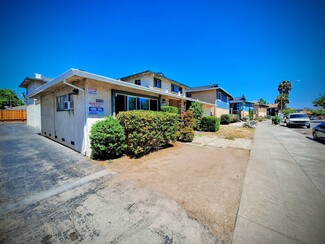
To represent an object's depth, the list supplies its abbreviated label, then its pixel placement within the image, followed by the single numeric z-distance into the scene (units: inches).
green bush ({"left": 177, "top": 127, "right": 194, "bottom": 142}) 347.7
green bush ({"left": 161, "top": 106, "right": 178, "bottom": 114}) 415.0
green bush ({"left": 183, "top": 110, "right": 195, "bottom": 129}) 350.3
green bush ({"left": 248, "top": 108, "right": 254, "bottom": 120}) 1466.8
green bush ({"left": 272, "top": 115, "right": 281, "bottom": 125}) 939.3
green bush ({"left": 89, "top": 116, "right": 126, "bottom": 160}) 202.7
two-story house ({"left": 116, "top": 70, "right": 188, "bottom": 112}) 456.7
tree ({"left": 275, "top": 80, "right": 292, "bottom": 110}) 1839.1
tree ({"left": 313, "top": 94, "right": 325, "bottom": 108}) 1695.6
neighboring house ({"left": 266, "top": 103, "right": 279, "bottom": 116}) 2236.7
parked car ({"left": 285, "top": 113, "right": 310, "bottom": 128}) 689.0
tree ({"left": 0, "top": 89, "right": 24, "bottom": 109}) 1685.0
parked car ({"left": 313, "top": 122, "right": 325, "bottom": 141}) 345.0
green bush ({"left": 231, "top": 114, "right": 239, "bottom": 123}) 980.7
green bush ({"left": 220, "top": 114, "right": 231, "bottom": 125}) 878.4
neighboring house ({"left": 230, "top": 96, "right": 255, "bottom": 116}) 1371.8
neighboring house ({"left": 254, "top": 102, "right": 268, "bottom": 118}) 1925.9
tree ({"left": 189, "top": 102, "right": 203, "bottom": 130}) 554.9
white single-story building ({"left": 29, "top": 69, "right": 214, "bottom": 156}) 222.5
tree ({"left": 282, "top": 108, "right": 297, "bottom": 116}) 1864.8
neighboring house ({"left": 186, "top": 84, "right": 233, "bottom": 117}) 871.1
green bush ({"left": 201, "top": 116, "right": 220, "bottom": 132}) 538.0
